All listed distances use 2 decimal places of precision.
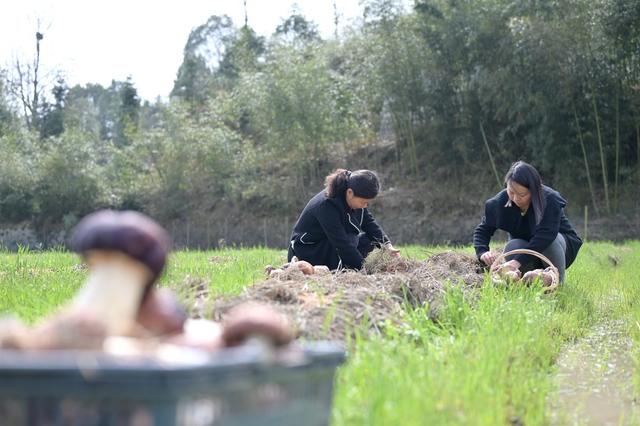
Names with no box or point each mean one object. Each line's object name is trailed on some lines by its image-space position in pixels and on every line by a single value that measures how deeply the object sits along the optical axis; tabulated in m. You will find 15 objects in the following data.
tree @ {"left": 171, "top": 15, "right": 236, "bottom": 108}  42.81
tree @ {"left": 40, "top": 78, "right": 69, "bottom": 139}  40.06
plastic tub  1.28
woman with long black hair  5.69
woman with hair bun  5.83
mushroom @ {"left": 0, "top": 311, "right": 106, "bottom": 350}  1.52
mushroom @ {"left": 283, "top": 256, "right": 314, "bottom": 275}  5.26
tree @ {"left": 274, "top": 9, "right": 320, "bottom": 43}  43.66
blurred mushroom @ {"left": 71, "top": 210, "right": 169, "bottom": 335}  1.62
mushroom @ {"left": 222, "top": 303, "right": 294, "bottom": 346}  1.61
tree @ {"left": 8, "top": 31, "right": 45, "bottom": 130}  36.25
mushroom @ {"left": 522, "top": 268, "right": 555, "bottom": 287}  5.48
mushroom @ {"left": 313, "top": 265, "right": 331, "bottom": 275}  5.19
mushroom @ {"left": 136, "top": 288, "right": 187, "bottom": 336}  1.85
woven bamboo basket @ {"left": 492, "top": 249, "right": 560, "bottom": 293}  5.44
